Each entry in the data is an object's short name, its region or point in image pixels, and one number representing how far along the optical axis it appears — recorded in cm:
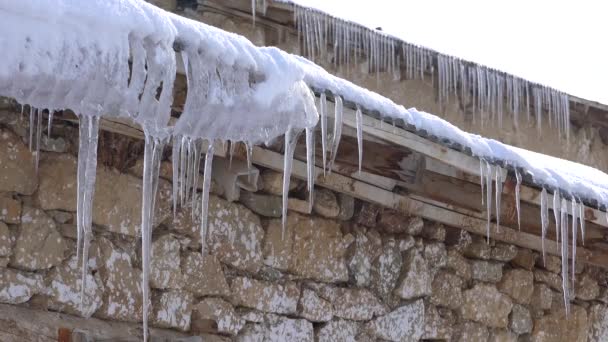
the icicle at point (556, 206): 823
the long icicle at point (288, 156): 652
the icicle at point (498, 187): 795
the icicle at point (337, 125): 666
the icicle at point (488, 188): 788
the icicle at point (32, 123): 653
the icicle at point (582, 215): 844
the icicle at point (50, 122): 662
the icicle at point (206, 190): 665
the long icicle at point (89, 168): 582
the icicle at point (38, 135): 652
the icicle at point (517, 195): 802
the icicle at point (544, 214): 830
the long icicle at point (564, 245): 842
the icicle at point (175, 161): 620
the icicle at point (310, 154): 674
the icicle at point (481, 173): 782
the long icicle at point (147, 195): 612
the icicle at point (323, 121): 660
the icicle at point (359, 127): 686
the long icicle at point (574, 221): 838
